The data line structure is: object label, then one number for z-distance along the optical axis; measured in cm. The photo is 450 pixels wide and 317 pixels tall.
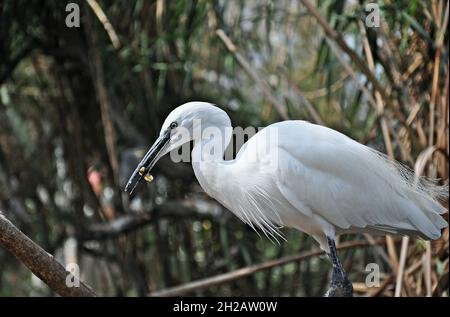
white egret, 426
